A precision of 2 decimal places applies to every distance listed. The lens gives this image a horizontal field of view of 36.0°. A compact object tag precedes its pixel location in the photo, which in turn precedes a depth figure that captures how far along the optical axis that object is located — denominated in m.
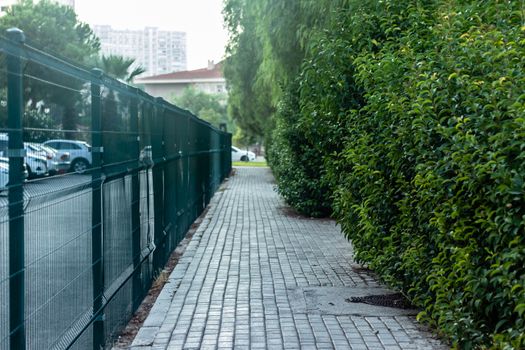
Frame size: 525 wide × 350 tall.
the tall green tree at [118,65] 45.28
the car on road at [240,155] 75.50
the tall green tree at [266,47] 15.94
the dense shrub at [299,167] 17.97
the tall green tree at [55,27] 46.94
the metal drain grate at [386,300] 7.96
